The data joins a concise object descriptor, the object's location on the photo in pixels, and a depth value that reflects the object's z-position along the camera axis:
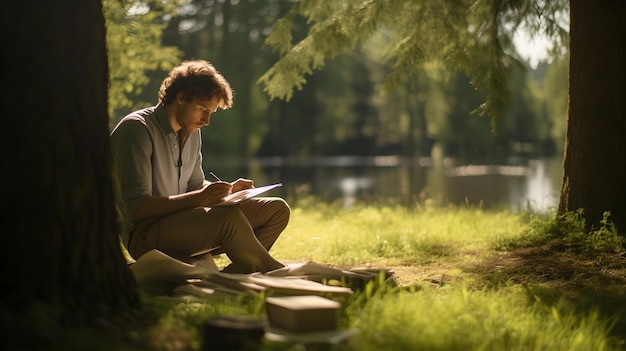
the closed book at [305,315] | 3.14
